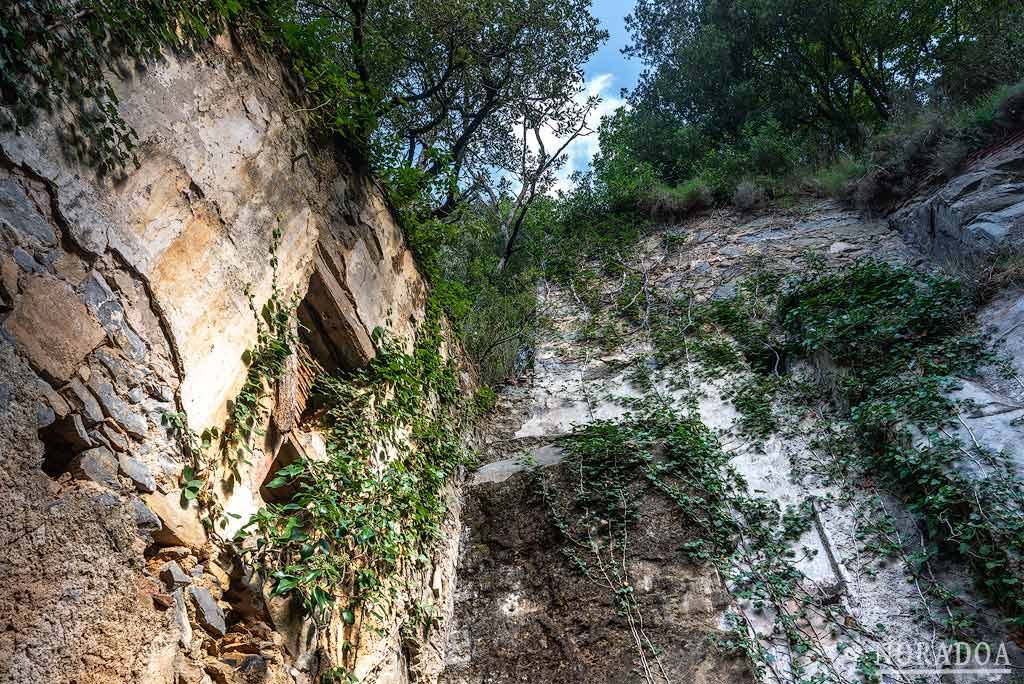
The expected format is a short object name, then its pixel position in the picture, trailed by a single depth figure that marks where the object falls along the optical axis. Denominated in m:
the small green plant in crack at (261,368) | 2.67
